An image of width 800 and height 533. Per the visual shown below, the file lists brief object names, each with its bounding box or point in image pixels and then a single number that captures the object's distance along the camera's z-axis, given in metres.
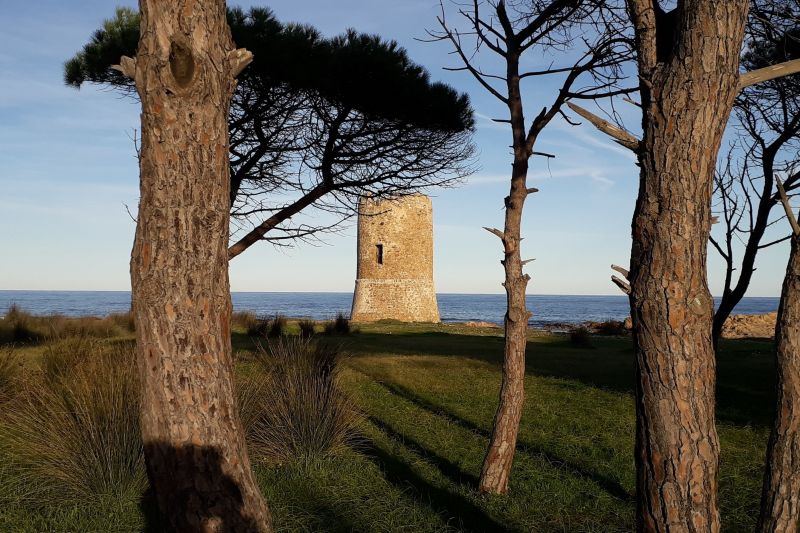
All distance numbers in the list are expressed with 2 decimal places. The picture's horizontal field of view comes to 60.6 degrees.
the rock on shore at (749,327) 21.61
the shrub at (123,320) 15.26
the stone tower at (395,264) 24.76
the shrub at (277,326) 14.82
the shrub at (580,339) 14.80
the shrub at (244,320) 16.31
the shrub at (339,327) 16.58
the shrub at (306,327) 14.87
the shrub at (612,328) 23.62
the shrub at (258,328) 15.03
